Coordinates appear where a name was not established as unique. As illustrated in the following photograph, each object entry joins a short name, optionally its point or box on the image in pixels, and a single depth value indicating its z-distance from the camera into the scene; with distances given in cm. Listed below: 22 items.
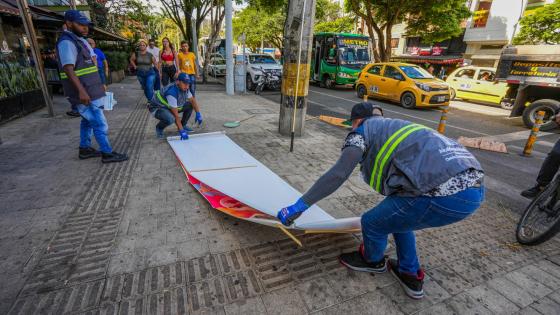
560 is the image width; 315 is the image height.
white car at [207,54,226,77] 1958
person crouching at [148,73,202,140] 487
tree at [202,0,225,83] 1510
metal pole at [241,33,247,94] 1194
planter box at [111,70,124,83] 1479
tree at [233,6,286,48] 3600
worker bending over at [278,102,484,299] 166
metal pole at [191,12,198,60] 1611
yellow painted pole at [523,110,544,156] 535
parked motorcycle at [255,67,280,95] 1252
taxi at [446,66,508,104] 1238
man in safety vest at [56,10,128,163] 353
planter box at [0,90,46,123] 601
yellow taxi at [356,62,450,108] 1034
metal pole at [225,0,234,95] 1073
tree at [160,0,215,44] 1471
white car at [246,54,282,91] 1288
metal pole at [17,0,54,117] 591
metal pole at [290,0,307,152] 504
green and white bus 1491
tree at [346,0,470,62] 1558
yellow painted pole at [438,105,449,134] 585
